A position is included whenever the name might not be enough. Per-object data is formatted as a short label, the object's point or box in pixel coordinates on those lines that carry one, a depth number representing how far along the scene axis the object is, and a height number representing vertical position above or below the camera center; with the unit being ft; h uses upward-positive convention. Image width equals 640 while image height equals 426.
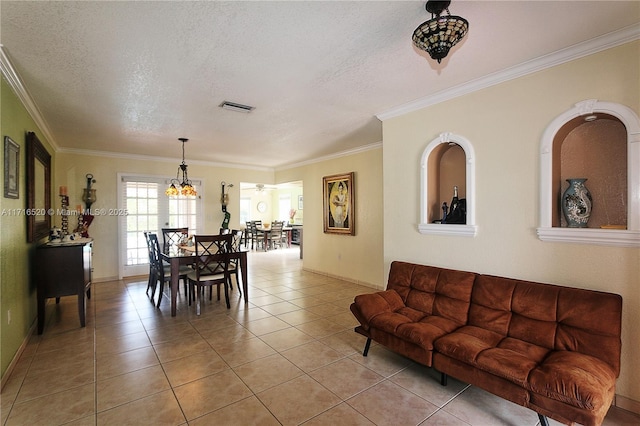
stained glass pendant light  5.32 +3.21
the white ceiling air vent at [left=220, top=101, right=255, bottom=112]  10.80 +3.86
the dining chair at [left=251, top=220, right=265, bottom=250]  35.83 -2.68
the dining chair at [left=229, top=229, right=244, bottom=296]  15.10 -1.78
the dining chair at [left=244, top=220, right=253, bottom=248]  37.60 -2.24
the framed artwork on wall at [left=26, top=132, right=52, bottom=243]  10.36 +0.96
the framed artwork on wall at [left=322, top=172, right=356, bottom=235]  18.66 +0.58
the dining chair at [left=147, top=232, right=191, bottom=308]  14.43 -2.76
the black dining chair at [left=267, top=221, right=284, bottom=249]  35.29 -2.46
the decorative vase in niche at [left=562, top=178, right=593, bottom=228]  7.58 +0.19
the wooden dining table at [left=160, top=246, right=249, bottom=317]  12.87 -2.09
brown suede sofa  5.53 -2.93
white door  19.99 -0.11
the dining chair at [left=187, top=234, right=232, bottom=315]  13.39 -2.31
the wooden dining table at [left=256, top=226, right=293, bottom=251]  34.99 -2.13
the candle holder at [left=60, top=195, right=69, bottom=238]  16.10 +0.33
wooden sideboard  10.82 -2.14
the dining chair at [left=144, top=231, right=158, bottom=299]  15.42 -2.78
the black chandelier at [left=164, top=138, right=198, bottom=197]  16.81 +1.25
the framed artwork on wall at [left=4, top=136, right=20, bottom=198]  8.02 +1.26
